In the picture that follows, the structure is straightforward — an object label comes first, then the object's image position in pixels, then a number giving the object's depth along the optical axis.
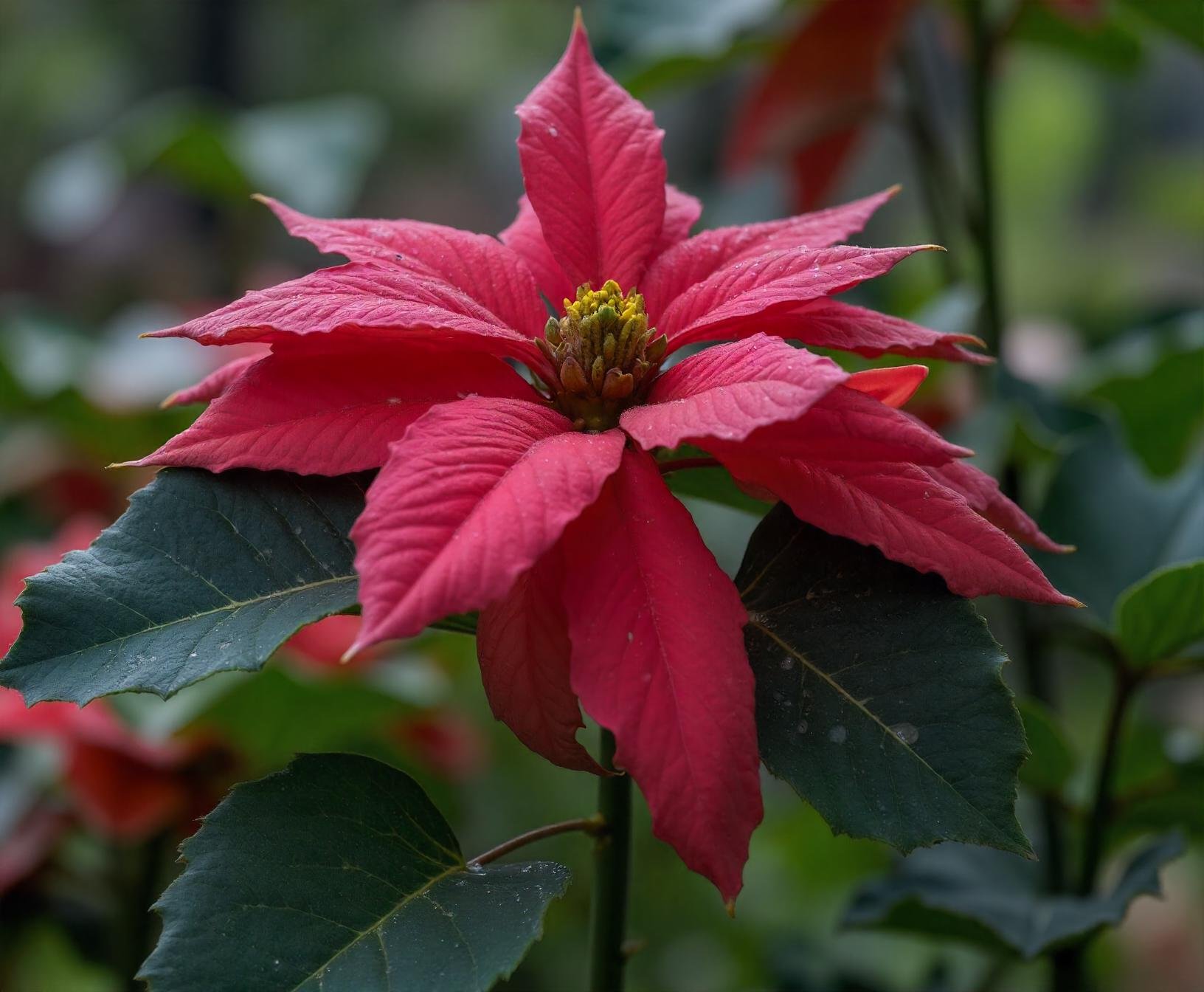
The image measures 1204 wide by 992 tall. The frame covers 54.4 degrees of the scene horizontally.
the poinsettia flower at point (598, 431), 0.35
